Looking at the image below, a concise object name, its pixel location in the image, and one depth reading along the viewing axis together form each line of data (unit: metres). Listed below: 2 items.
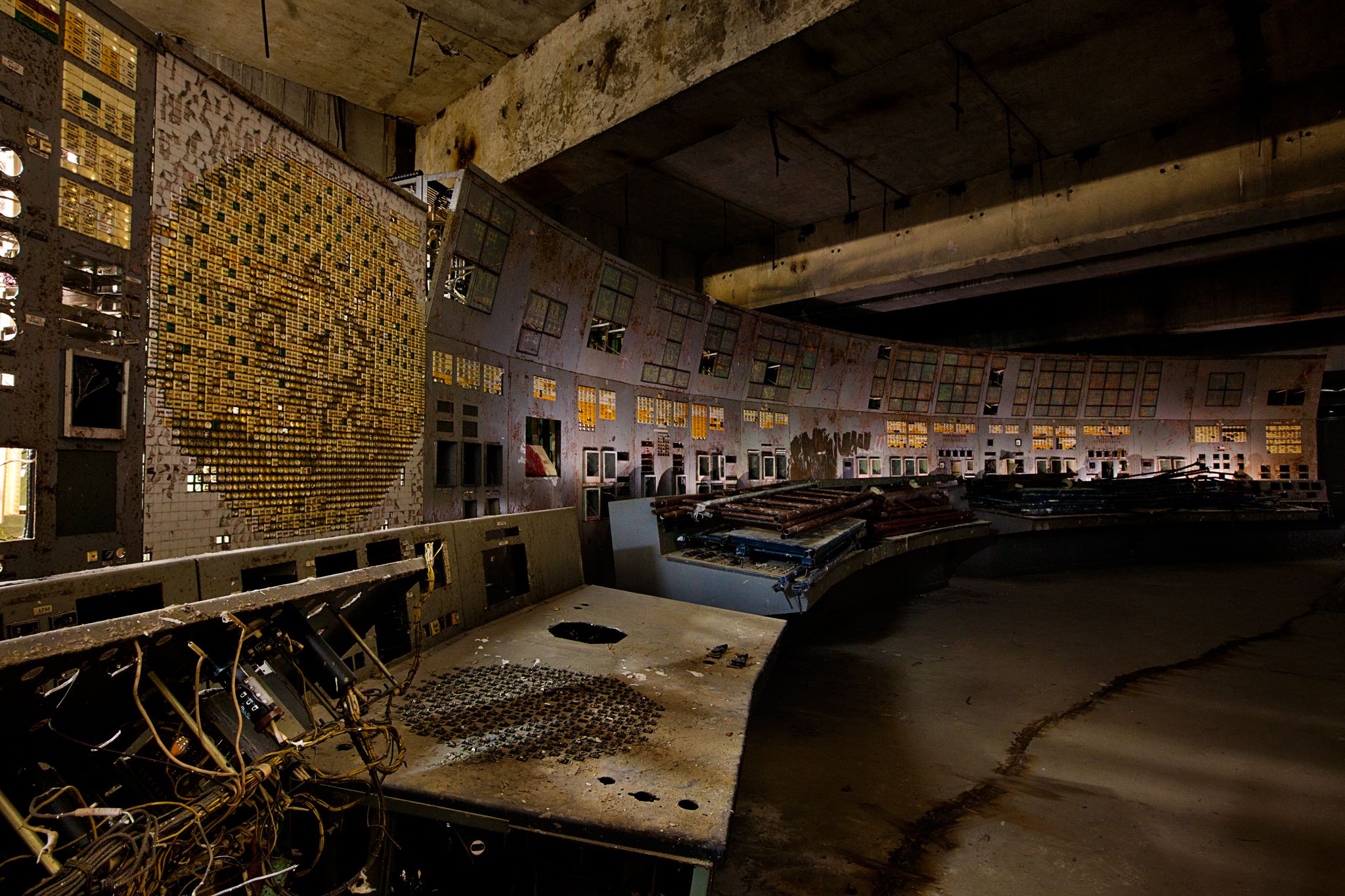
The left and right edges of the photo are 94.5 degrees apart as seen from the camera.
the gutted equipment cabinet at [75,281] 1.80
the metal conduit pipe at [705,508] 4.08
